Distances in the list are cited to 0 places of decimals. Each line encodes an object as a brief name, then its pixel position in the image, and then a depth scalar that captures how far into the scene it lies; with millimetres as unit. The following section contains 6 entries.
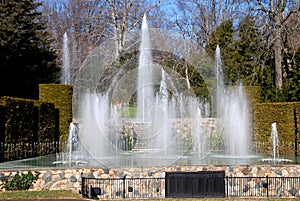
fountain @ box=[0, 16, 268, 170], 17109
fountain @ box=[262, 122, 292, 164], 17178
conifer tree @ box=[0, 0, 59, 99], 24375
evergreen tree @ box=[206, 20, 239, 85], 26297
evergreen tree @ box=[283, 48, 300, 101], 22656
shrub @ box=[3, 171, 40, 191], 11281
